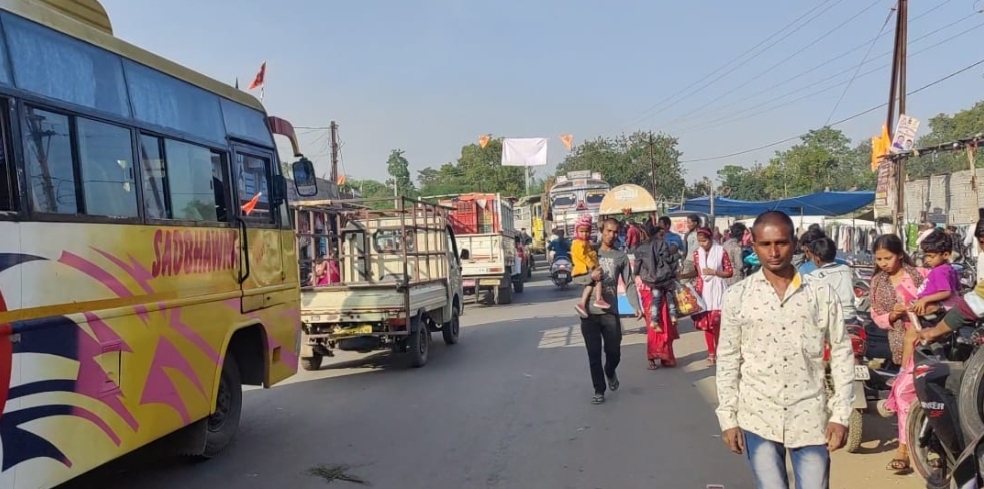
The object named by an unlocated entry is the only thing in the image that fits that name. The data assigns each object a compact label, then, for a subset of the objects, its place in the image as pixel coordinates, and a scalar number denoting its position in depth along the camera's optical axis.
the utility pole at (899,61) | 18.77
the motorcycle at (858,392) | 5.11
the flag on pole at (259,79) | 10.33
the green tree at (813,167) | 48.47
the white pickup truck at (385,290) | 8.83
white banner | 34.59
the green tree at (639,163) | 54.44
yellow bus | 3.54
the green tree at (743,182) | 62.72
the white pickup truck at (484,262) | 16.67
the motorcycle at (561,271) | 19.75
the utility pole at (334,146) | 35.53
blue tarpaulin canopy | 19.28
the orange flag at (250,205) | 6.10
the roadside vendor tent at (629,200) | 18.05
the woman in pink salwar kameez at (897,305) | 4.65
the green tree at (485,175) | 61.78
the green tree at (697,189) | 61.78
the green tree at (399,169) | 71.35
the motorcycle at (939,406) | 3.95
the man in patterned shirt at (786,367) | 2.96
